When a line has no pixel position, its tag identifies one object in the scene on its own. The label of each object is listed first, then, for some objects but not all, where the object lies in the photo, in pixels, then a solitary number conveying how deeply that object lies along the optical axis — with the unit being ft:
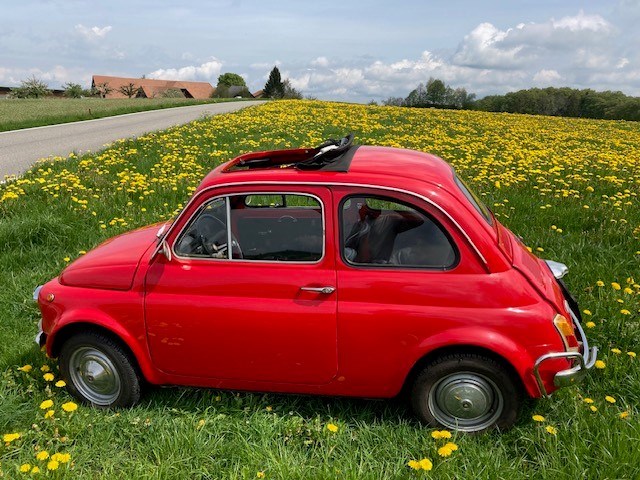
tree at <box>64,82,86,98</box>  246.06
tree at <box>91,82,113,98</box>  275.26
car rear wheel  9.10
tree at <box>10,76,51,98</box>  201.36
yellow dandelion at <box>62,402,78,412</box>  9.84
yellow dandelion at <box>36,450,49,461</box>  8.48
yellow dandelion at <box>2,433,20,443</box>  8.89
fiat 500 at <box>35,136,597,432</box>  8.90
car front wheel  10.43
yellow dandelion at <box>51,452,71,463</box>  8.36
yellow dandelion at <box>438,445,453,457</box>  8.32
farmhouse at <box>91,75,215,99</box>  304.71
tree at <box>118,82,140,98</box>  301.43
